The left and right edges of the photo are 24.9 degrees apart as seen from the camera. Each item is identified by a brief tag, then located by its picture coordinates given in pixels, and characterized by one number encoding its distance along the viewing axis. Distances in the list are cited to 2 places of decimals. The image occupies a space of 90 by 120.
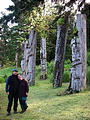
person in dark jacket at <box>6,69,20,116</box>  7.80
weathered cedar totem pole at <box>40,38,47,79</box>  22.44
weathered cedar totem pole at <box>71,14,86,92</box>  10.88
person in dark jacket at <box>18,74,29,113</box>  7.82
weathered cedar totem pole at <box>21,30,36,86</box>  17.17
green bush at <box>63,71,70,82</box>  17.02
